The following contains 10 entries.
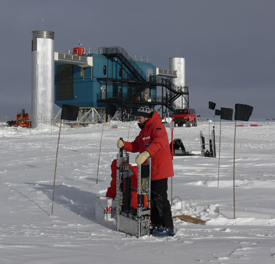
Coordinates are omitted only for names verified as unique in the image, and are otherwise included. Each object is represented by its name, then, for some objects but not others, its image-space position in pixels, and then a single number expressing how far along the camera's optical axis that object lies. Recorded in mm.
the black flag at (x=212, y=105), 13164
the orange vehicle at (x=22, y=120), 34000
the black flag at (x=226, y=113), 7645
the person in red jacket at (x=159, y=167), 4570
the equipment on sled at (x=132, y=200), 4469
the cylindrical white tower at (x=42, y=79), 33531
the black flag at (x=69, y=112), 6168
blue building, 36062
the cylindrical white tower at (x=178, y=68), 48875
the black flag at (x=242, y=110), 5820
